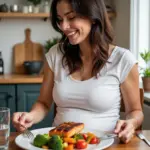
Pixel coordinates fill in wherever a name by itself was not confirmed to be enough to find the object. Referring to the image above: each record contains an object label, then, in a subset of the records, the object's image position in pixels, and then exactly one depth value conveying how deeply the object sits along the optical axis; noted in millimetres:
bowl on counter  3229
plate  1194
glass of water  1198
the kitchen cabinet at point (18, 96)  2963
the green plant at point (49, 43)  3343
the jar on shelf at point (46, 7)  3268
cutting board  3411
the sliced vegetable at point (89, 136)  1239
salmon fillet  1239
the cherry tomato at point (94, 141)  1233
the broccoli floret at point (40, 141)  1200
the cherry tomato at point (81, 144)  1188
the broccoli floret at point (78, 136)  1242
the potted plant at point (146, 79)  2302
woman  1528
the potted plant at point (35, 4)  3243
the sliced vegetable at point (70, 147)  1176
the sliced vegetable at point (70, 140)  1209
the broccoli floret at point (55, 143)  1164
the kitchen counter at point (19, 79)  2914
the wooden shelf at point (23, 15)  3185
